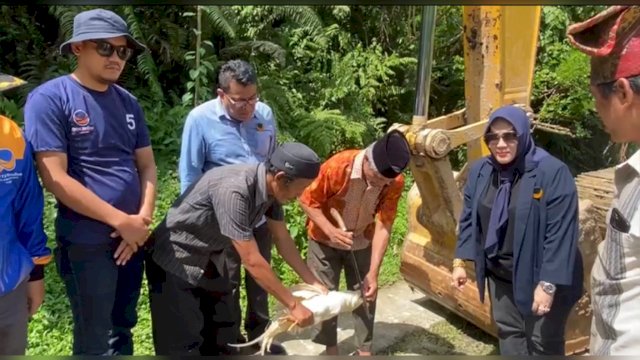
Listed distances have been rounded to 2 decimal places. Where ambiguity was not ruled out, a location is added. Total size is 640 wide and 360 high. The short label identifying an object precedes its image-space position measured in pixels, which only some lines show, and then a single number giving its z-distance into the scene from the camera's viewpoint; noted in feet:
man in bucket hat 6.81
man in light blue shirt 9.16
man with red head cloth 3.21
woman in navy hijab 8.34
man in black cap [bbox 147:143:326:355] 7.32
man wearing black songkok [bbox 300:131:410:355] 9.28
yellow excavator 10.93
